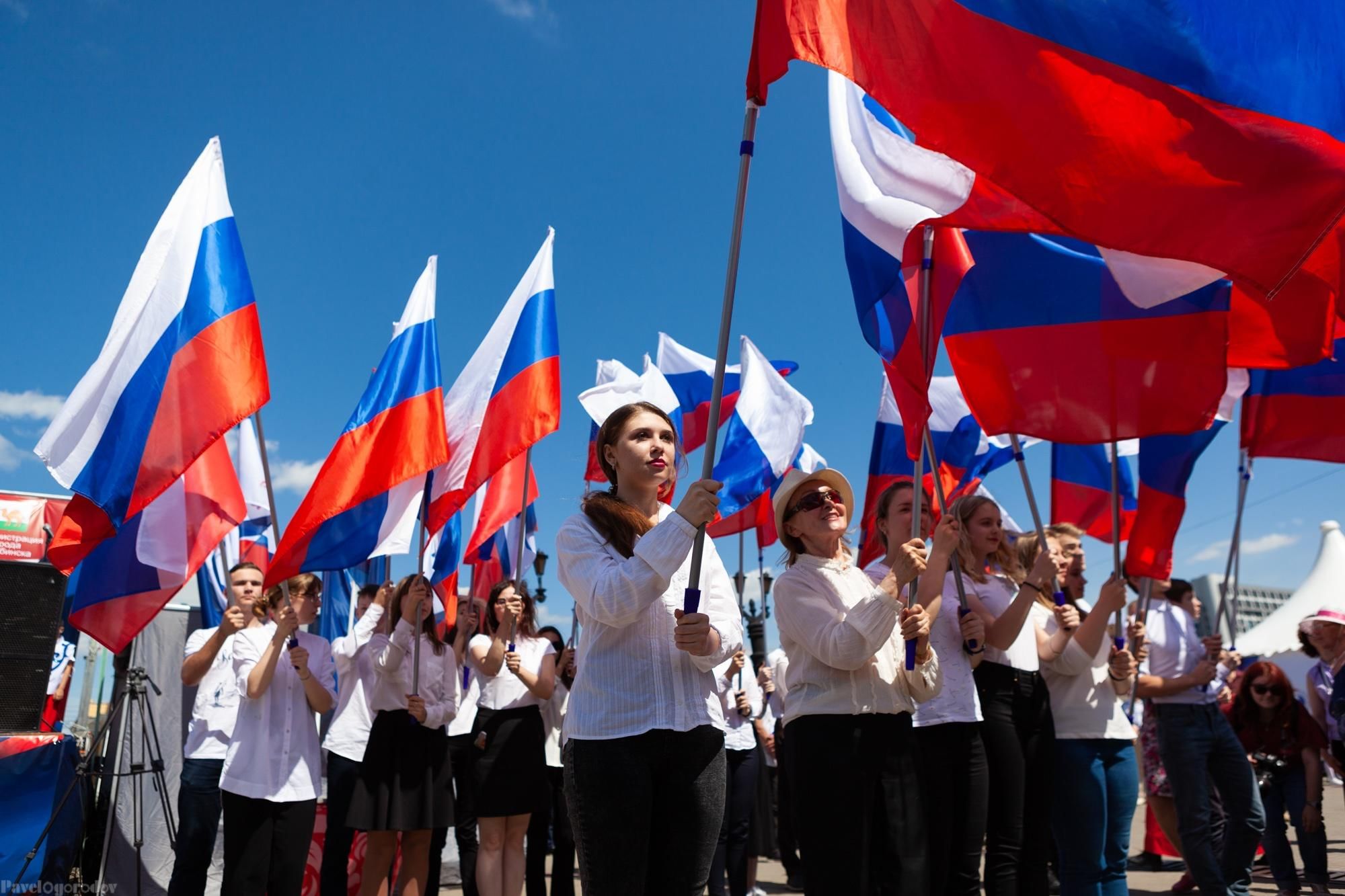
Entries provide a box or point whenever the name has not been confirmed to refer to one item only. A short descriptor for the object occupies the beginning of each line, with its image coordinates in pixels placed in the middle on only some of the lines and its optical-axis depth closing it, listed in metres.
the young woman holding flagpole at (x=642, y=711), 2.86
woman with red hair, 7.32
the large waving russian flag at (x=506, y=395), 6.73
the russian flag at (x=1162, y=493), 5.44
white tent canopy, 12.88
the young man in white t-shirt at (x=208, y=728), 5.76
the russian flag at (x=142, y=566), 5.87
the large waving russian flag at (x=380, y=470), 6.10
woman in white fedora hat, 3.56
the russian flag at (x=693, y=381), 9.98
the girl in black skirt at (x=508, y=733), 6.32
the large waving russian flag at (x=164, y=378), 5.15
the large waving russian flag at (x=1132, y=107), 2.93
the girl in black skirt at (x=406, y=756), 6.12
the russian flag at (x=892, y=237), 4.40
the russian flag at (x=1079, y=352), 4.38
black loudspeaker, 6.67
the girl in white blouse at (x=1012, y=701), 4.49
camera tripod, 6.82
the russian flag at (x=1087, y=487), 7.73
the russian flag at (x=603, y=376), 8.99
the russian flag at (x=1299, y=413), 5.45
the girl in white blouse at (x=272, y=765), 5.37
